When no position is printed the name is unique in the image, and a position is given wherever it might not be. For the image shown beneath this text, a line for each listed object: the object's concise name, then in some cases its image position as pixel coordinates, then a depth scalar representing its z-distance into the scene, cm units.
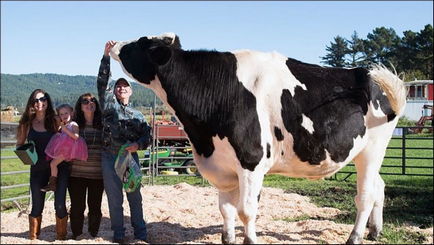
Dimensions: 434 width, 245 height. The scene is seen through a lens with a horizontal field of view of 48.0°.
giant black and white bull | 475
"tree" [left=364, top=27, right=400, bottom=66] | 4784
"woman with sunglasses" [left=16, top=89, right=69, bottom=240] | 564
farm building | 3881
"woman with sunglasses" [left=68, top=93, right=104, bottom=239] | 587
